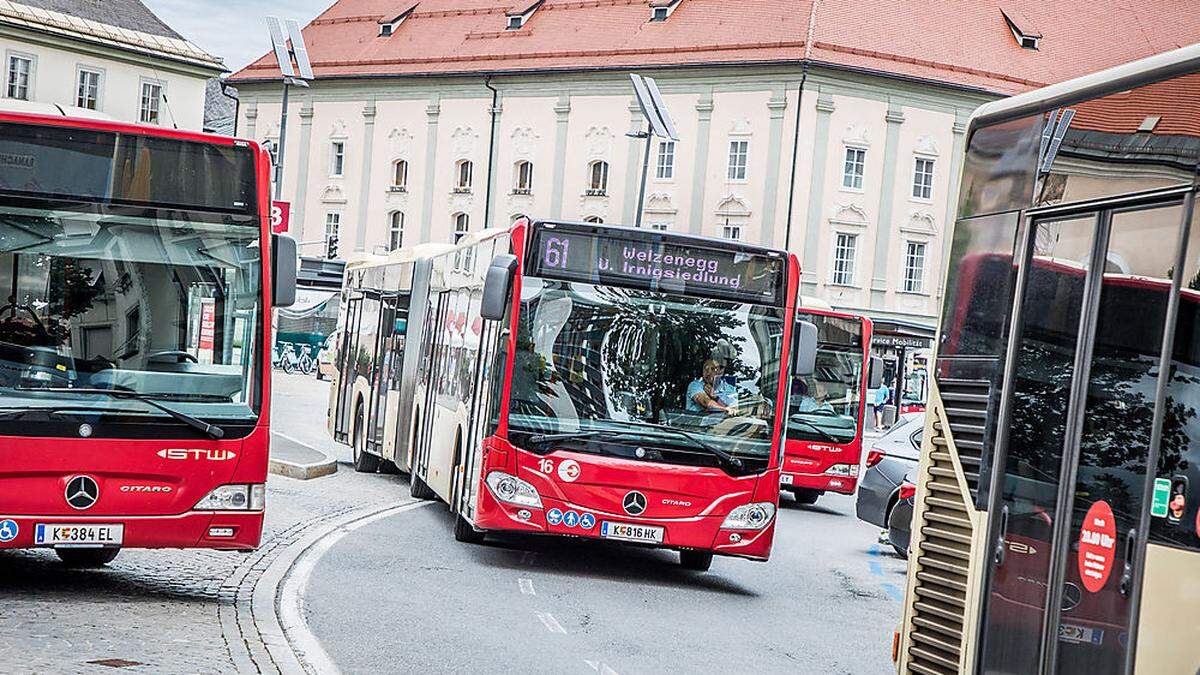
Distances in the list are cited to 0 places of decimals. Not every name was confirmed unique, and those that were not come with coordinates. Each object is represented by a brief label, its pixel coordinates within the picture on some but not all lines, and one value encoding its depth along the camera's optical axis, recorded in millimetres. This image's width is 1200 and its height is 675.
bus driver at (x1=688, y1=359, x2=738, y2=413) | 14914
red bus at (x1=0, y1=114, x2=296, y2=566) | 11203
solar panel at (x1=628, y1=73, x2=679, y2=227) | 45969
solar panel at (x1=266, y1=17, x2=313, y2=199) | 34688
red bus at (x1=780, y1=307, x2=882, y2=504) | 27234
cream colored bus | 6152
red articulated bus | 14844
